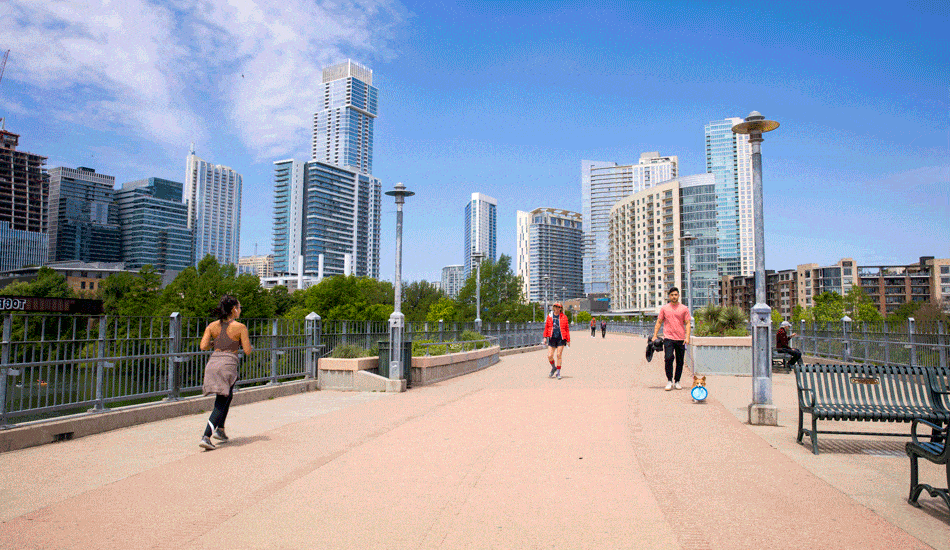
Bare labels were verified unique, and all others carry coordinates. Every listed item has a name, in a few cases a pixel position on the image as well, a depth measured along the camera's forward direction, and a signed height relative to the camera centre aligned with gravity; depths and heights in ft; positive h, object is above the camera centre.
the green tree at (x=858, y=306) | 273.95 -1.07
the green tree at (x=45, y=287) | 264.21 +6.79
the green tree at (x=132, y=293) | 225.97 +3.74
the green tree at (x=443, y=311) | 197.88 -2.71
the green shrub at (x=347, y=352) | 45.44 -3.64
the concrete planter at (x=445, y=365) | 47.19 -5.41
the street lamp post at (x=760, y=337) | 27.81 -1.54
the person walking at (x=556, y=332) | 50.78 -2.43
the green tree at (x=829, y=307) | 243.40 -1.48
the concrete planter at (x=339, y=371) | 43.93 -4.92
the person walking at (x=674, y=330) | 38.93 -1.67
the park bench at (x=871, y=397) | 20.67 -3.31
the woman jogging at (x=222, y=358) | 23.39 -2.14
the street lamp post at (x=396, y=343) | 43.37 -2.84
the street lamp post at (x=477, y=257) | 119.58 +8.92
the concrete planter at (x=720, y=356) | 51.13 -4.33
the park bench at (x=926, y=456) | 14.61 -3.69
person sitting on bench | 50.47 -3.58
